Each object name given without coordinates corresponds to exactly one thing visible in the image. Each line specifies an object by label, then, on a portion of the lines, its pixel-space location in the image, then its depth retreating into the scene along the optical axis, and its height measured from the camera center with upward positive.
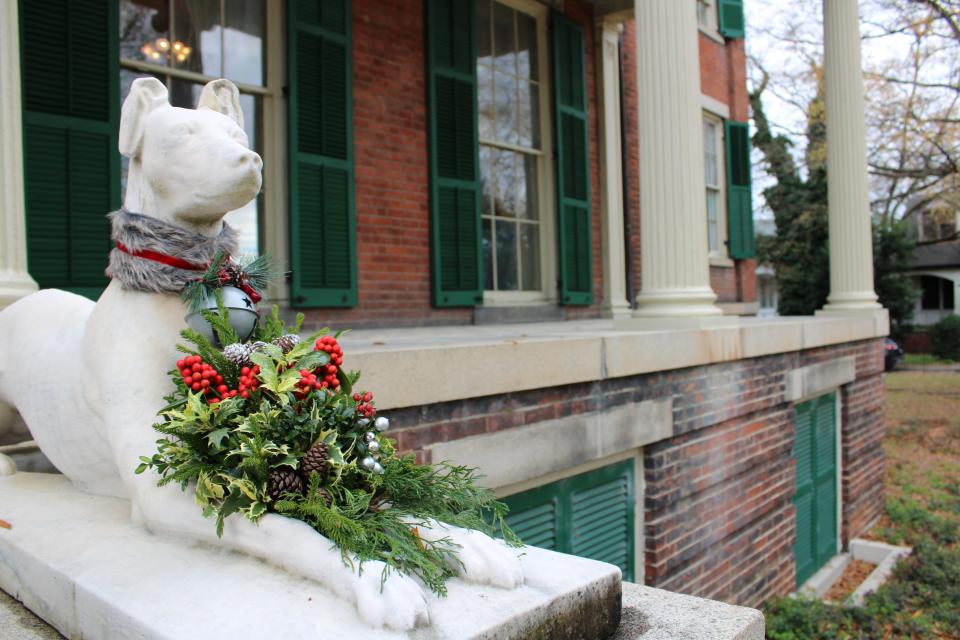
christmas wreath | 1.63 -0.30
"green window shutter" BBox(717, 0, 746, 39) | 11.56 +4.51
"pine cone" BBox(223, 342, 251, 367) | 1.83 -0.07
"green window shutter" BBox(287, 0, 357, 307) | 6.00 +1.36
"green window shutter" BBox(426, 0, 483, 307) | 7.19 +1.59
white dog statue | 1.66 -0.07
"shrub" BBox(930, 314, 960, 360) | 24.84 -1.02
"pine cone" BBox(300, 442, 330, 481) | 1.70 -0.31
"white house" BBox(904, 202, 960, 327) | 33.88 +1.66
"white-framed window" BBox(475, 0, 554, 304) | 8.22 +1.86
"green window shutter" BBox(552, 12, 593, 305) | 8.58 +1.76
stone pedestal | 1.44 -0.57
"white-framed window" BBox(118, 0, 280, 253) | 5.38 +2.04
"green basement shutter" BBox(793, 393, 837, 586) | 6.94 -1.67
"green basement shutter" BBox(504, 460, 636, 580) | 4.14 -1.16
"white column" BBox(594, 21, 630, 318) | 9.34 +1.68
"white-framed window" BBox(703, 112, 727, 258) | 11.72 +2.01
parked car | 22.58 -1.37
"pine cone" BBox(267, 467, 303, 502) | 1.69 -0.36
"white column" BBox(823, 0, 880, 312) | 8.54 +1.58
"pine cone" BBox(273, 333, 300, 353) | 1.91 -0.05
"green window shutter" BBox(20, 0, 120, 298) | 4.63 +1.19
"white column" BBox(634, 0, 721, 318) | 5.39 +1.08
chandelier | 5.43 +2.00
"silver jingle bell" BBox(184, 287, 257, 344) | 1.93 +0.03
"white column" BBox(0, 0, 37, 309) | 3.31 +0.71
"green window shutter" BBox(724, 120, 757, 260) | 11.81 +1.89
